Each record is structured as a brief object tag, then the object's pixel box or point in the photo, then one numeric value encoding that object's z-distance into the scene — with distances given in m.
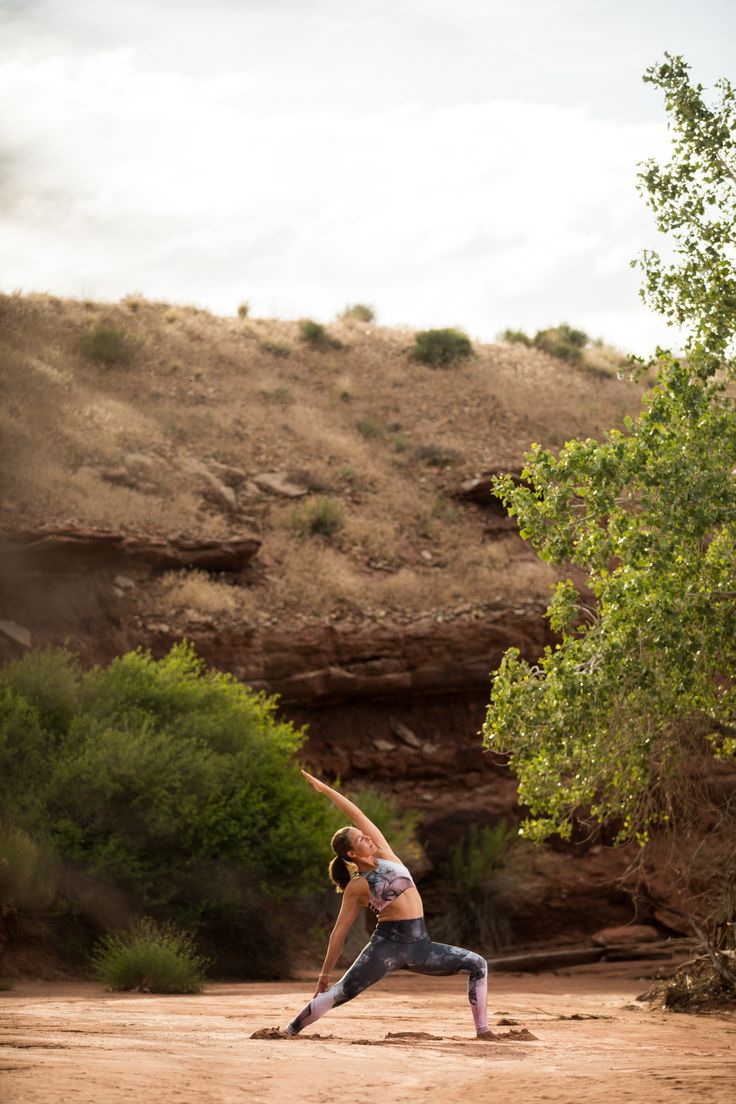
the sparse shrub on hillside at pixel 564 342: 52.28
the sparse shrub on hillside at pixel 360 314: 53.17
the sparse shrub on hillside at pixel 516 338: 53.84
